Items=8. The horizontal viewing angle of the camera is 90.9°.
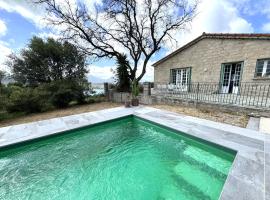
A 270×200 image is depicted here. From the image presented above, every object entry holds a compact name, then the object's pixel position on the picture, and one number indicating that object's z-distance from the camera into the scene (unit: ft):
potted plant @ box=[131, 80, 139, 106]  28.43
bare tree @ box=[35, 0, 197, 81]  31.78
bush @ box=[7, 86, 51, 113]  23.63
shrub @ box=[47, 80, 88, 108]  29.68
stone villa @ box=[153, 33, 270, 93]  26.91
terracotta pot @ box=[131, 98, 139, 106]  28.40
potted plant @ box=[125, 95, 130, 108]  27.53
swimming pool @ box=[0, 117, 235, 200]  8.09
